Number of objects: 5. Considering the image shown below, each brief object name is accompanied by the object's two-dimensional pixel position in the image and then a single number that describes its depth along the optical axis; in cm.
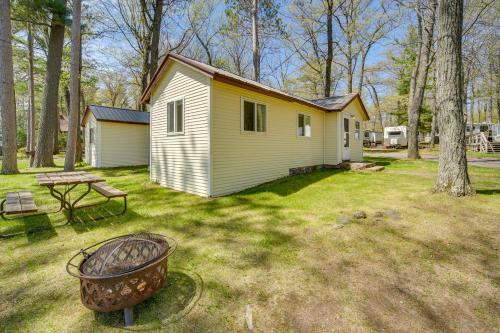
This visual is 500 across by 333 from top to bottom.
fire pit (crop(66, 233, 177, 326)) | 221
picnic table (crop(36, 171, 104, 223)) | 467
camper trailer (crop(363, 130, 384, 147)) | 3569
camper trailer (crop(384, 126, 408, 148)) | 2956
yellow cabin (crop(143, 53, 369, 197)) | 731
